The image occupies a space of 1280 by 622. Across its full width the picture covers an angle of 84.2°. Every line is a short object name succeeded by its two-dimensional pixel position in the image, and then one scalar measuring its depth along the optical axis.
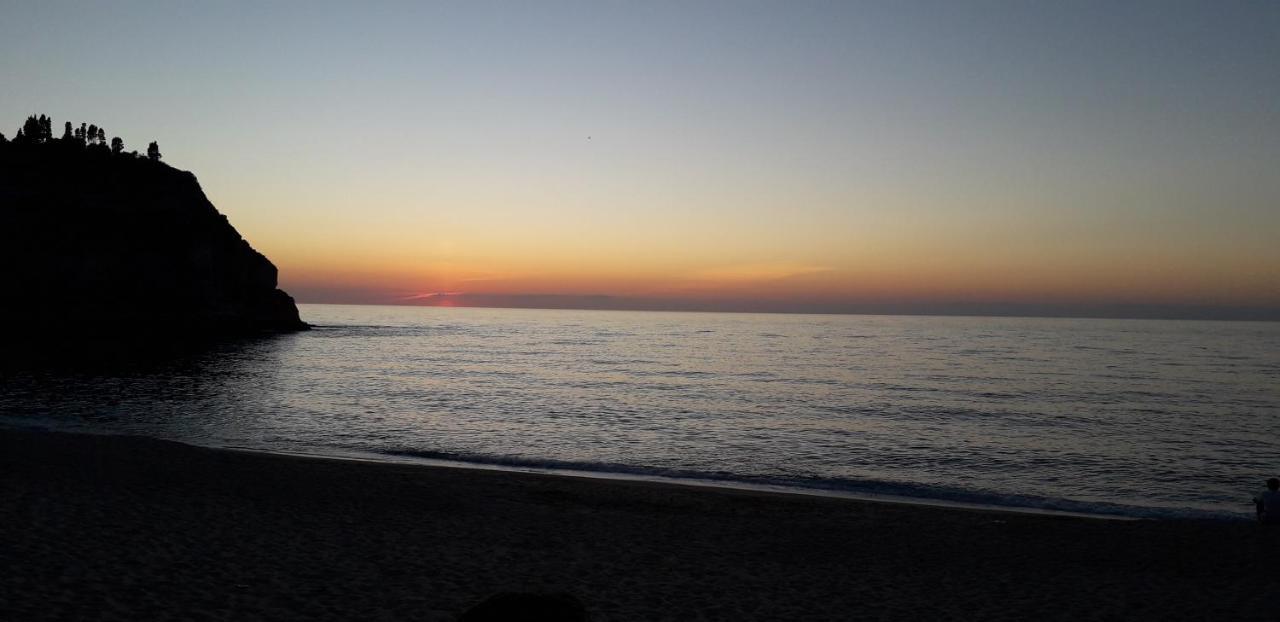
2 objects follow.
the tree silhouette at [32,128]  129.71
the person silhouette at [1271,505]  18.56
